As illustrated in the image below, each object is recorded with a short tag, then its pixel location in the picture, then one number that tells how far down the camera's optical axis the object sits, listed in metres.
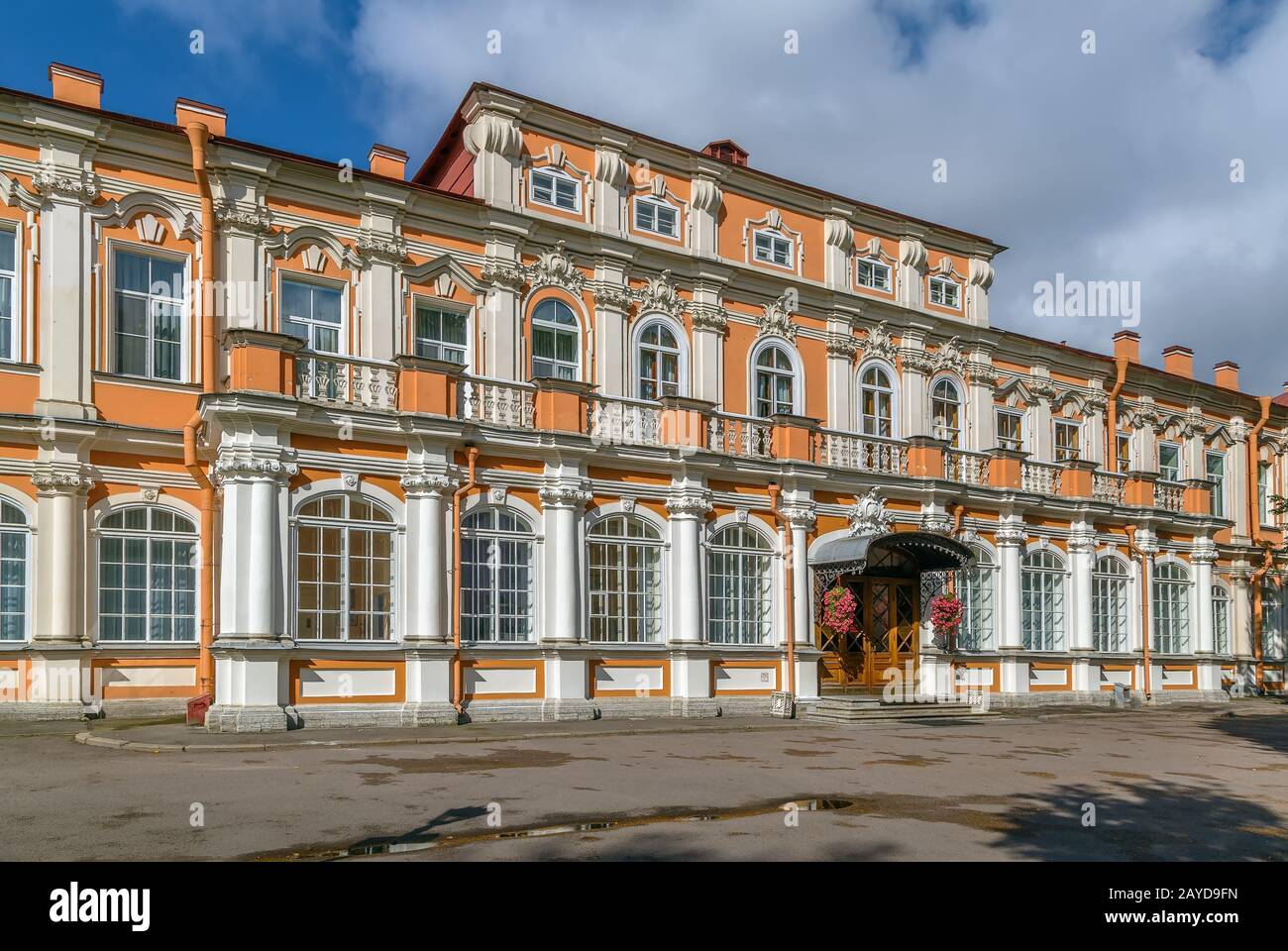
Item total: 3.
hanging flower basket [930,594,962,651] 22.05
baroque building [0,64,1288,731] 16.23
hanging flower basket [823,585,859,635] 20.66
